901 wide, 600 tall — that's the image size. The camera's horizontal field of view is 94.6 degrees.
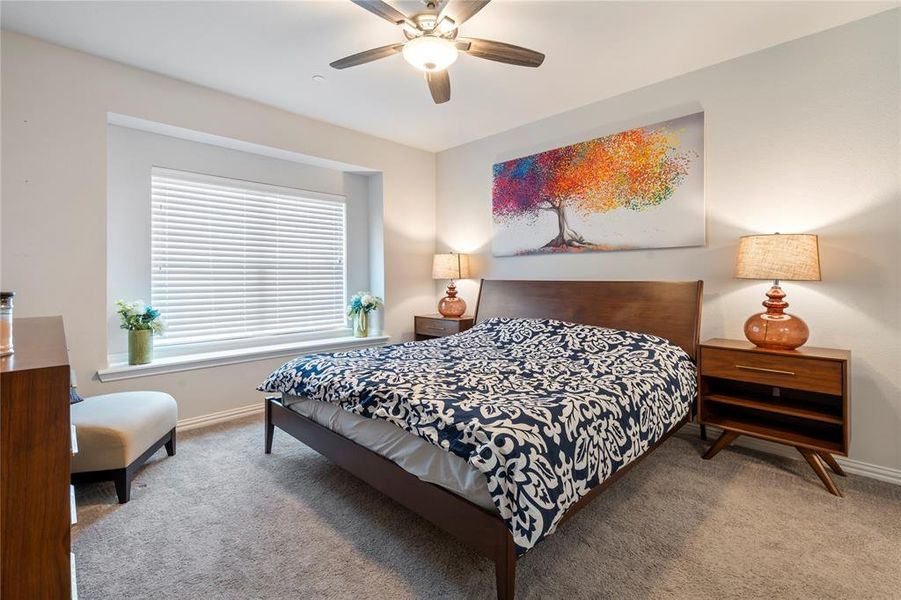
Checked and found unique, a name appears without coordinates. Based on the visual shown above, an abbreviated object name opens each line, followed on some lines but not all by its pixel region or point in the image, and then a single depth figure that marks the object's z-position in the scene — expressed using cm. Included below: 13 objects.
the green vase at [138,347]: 298
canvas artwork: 302
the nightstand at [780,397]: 219
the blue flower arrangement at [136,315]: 297
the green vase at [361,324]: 437
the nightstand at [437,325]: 420
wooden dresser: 92
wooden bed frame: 146
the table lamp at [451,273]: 435
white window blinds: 338
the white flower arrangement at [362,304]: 432
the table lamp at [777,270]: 228
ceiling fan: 193
